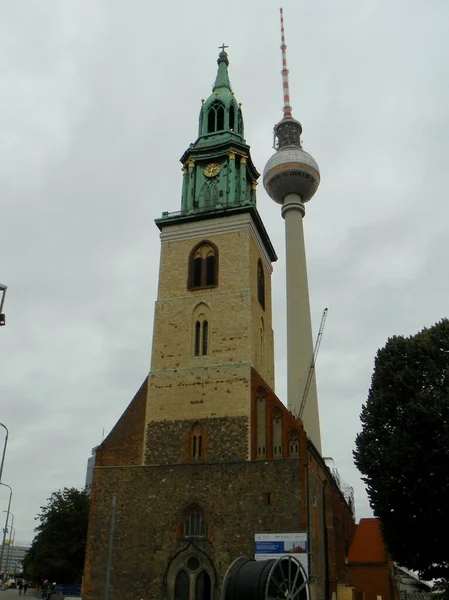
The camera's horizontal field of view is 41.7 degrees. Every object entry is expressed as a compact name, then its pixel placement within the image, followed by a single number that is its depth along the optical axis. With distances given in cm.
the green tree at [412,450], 2370
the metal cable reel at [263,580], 1698
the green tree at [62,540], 4094
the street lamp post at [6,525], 4833
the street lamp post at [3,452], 3294
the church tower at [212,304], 2981
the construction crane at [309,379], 5266
